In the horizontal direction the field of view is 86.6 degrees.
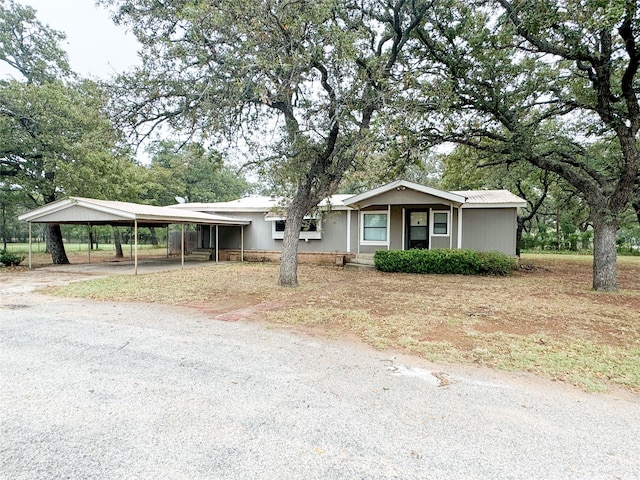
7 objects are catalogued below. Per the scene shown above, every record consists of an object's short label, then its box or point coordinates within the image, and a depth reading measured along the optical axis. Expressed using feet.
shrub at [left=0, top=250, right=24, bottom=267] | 43.90
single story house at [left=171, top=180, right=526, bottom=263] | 42.96
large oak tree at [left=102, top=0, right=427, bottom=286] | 19.19
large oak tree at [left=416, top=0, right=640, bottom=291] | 23.27
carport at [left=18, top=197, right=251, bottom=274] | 37.70
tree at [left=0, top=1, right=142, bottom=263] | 40.34
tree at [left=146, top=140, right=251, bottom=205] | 75.77
